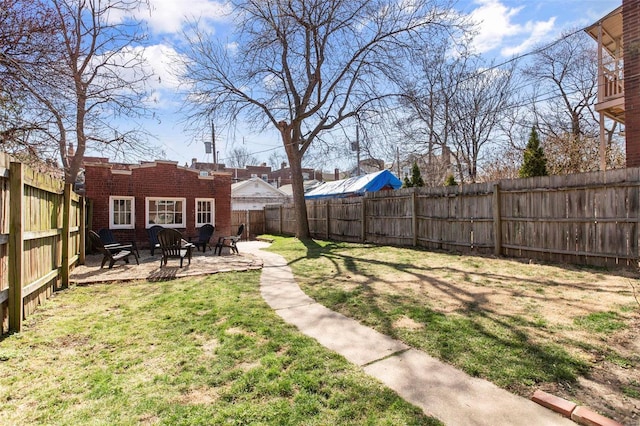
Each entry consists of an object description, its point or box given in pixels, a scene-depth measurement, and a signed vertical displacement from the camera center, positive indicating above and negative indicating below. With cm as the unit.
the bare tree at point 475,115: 2044 +614
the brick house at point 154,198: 1237 +85
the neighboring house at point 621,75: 855 +390
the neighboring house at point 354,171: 4340 +585
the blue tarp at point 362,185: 1986 +193
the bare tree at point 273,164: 5628 +951
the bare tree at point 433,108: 1431 +541
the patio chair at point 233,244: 1132 -86
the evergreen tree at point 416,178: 1853 +204
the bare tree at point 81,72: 482 +246
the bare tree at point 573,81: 1948 +784
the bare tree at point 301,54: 1331 +689
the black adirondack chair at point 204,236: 1210 -62
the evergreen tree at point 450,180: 1619 +164
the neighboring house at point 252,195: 3353 +235
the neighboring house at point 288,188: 4127 +380
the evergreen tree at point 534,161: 1151 +178
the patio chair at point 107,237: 995 -49
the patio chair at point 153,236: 1105 -54
